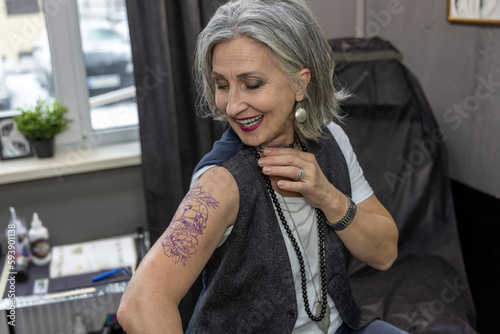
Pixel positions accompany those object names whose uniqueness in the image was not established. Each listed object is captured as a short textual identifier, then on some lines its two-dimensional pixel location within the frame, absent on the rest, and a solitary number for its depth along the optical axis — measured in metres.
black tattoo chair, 1.99
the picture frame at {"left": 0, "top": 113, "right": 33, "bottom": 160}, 2.29
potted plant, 2.22
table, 1.89
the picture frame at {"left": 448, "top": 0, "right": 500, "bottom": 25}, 1.96
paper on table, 2.09
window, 2.30
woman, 1.11
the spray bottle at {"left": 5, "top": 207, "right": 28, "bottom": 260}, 2.12
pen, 1.99
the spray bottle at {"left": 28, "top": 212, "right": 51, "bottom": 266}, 2.12
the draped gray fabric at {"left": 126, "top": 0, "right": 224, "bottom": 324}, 2.12
